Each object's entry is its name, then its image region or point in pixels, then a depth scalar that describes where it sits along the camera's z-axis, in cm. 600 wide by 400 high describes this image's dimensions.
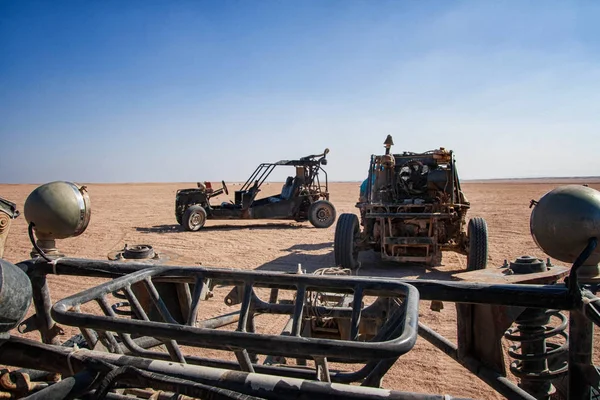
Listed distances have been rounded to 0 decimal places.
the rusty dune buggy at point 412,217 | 739
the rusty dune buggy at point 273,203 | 1325
